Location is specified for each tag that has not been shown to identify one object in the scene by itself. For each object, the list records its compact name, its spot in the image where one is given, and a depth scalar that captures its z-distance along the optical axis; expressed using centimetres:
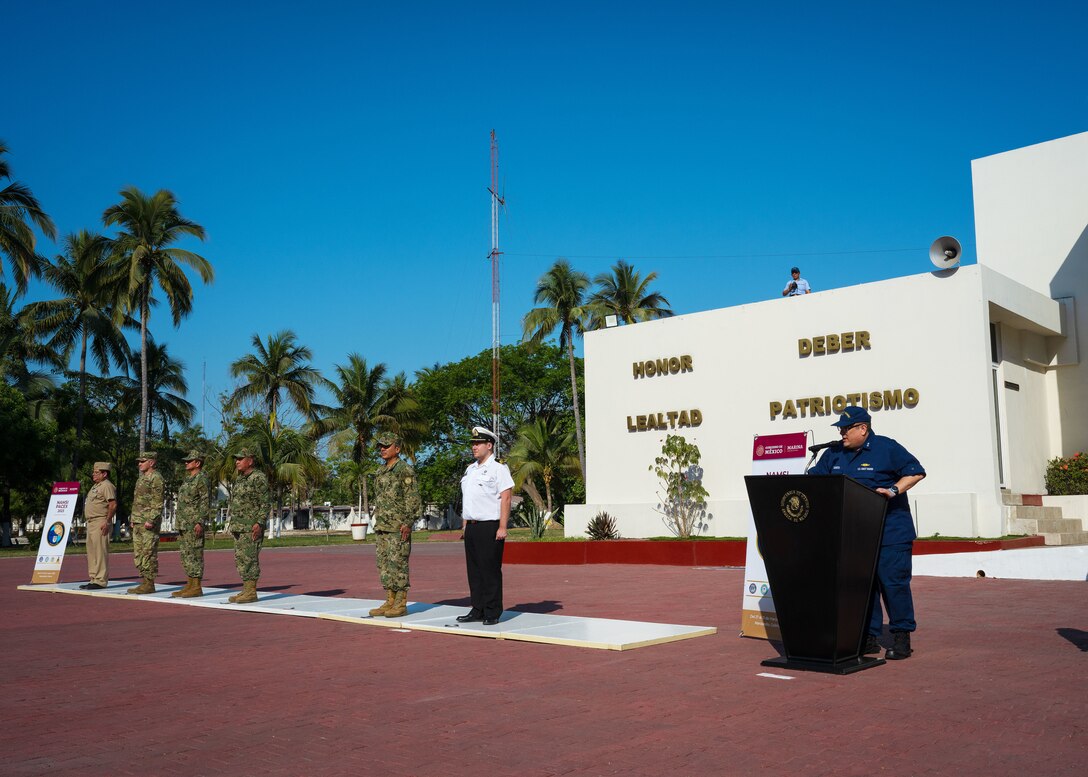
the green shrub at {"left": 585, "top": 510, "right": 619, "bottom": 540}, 2100
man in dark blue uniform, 714
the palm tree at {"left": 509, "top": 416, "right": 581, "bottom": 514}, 3941
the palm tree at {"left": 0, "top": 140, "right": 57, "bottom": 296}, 3125
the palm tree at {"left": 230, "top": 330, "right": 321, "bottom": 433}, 5188
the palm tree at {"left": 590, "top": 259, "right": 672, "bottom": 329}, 4484
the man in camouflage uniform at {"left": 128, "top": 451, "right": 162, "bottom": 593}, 1355
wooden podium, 652
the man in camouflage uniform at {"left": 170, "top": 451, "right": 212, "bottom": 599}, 1271
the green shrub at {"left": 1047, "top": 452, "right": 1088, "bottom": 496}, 1923
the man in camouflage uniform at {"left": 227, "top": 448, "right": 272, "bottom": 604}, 1179
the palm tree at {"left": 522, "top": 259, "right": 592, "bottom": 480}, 4472
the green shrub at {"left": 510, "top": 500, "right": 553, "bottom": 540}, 2292
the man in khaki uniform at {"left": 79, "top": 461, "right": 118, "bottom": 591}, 1448
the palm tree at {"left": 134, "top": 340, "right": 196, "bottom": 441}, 5066
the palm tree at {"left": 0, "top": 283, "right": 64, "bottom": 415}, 4197
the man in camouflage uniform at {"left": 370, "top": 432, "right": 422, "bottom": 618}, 1005
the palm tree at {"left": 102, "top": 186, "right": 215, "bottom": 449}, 3662
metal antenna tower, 3519
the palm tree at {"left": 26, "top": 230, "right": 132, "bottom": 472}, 3956
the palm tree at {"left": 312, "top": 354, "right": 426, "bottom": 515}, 4984
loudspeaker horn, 1730
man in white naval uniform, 941
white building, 1725
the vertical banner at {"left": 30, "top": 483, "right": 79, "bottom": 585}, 1605
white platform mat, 839
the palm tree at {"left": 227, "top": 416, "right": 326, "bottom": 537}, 4753
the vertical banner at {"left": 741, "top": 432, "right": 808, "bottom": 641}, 822
